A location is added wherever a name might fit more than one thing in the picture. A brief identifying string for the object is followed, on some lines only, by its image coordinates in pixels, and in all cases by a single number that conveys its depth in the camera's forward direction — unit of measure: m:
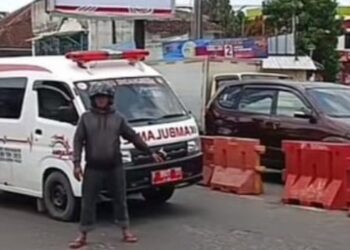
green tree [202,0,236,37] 56.88
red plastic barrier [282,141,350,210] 12.23
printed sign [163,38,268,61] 27.80
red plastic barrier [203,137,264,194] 13.71
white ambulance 11.40
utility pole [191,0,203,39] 28.05
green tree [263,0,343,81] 47.85
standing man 9.99
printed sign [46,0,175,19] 23.22
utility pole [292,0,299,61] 43.61
